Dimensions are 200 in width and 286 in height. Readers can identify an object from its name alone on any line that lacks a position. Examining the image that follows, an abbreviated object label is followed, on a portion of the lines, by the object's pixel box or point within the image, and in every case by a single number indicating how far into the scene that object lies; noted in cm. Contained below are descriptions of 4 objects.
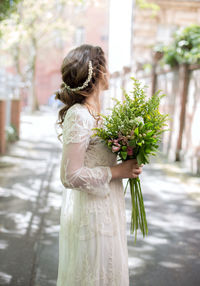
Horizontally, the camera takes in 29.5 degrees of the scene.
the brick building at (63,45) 4284
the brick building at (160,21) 1933
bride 212
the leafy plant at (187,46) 911
